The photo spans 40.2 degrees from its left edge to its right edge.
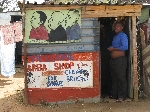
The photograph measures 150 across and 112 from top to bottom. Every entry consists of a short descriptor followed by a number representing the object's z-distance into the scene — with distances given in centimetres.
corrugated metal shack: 529
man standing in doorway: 532
